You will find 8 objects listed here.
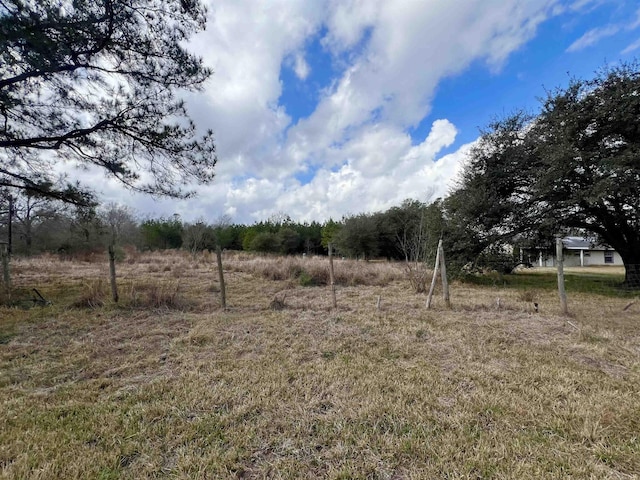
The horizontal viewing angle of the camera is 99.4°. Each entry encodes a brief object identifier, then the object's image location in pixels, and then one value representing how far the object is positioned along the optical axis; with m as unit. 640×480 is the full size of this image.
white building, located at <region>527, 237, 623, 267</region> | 28.50
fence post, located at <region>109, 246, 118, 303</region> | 5.72
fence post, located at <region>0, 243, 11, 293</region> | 6.50
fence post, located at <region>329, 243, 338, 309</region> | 5.58
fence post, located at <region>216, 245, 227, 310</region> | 5.57
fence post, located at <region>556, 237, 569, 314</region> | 4.93
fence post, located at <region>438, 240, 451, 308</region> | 5.58
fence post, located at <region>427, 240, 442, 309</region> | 5.50
